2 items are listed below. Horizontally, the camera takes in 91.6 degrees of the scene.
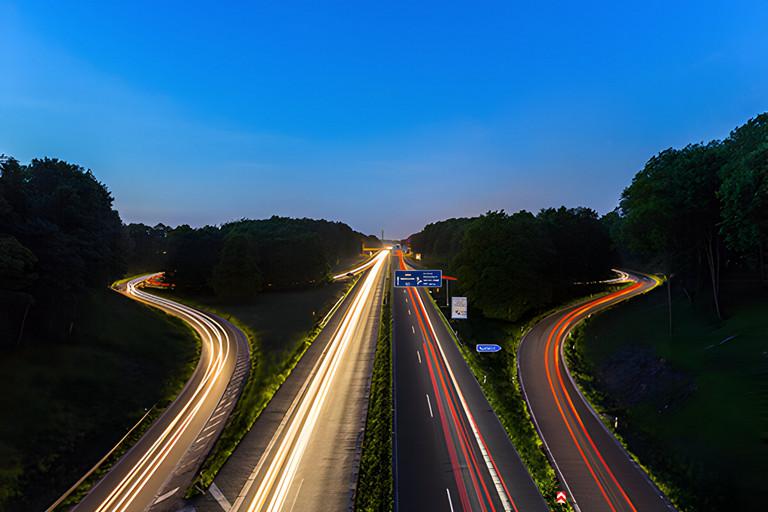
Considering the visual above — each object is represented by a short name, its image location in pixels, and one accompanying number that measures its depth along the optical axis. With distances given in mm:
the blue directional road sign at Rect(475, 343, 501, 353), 38469
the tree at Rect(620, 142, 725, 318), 40906
